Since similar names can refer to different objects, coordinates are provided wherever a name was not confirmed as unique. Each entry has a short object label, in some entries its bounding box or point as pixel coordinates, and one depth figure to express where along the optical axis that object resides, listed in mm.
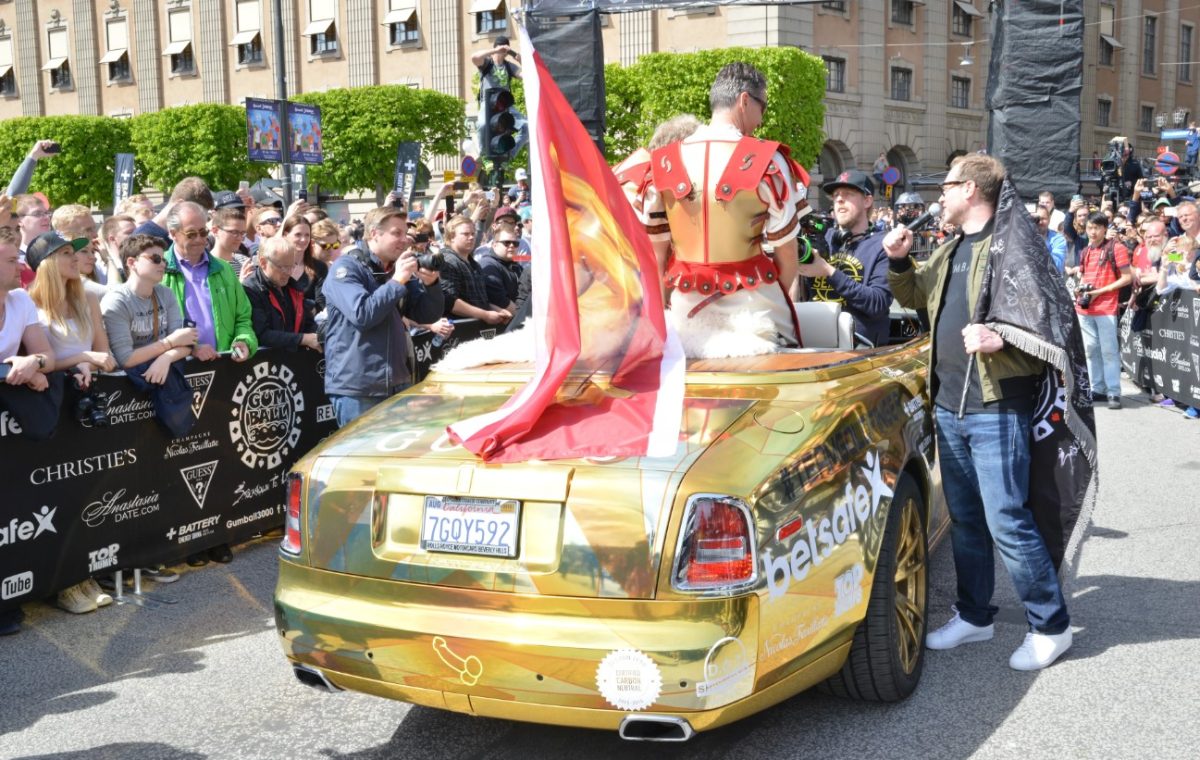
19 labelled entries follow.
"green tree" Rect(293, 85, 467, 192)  42031
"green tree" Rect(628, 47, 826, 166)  35375
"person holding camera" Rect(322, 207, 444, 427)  6203
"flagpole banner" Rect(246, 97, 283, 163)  17703
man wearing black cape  4305
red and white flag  3715
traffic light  10734
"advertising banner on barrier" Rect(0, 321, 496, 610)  5422
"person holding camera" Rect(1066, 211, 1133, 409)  11828
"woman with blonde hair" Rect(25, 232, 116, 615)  5609
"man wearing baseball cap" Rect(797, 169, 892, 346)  5543
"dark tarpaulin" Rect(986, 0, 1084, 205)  8227
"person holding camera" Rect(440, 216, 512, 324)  8820
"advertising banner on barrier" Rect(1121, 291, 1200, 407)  11453
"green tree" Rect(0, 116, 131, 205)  47062
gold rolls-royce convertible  3166
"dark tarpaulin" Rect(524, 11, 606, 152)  10078
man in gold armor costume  4613
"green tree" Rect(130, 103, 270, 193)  44625
